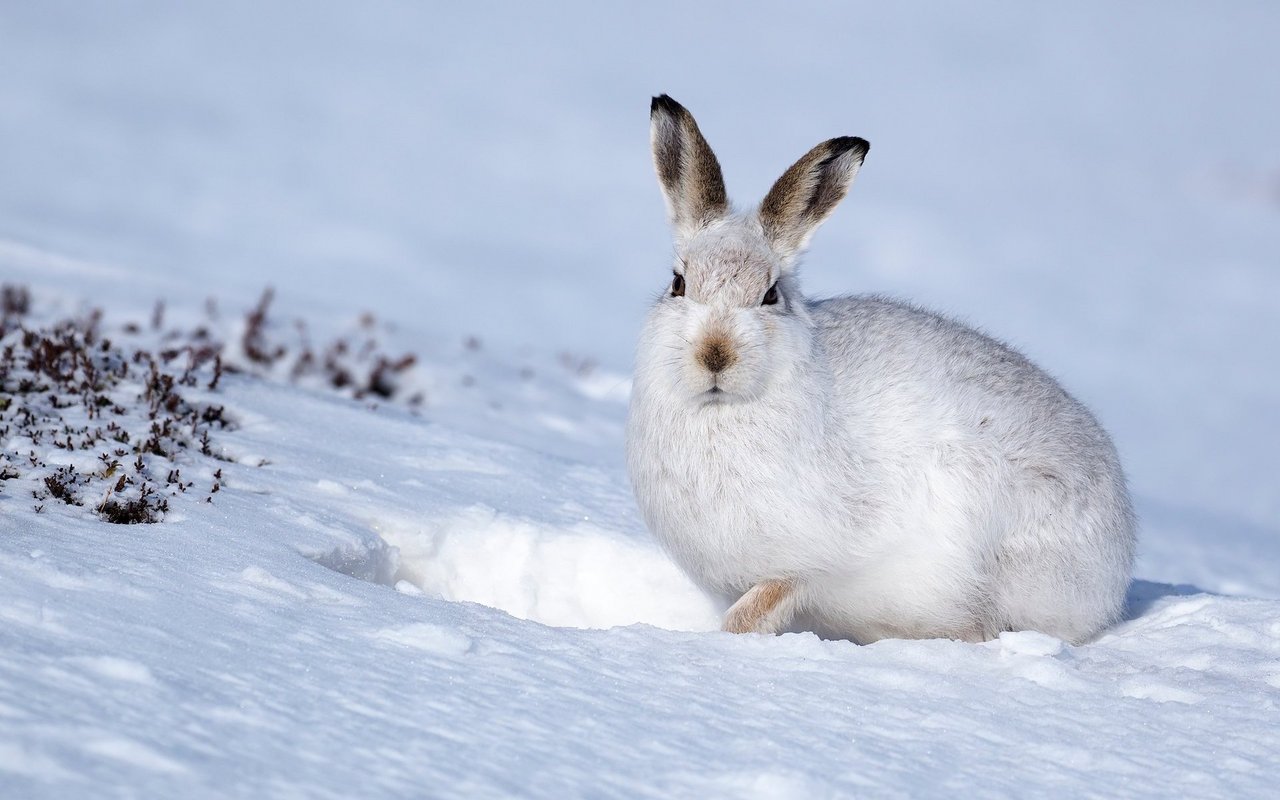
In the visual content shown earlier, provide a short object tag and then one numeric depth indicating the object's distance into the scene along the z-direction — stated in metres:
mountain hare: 9.60
